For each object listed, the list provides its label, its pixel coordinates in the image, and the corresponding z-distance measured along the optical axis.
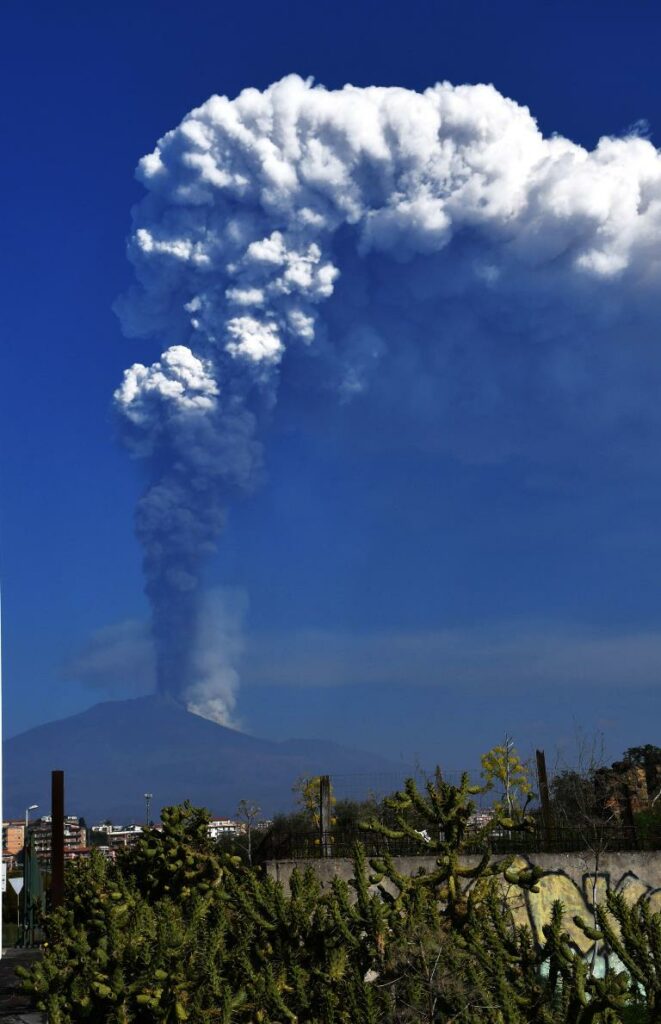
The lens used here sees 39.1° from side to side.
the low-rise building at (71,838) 115.04
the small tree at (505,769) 41.85
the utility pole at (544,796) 23.42
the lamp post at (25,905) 28.97
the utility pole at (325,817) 23.64
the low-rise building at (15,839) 147.88
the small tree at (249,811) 50.03
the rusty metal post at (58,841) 22.23
